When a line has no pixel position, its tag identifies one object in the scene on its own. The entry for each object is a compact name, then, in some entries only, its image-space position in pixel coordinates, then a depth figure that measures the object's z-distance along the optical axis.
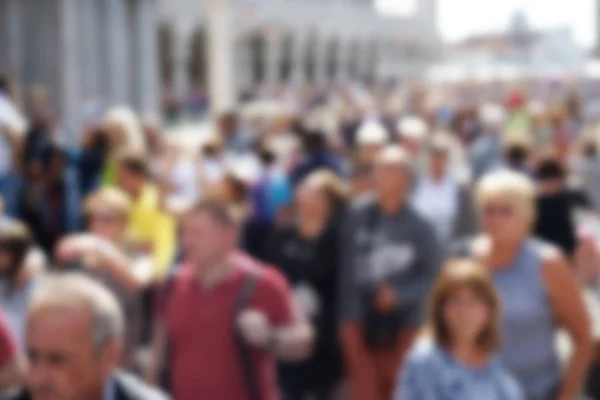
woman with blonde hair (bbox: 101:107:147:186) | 8.22
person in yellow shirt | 5.99
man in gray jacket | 5.29
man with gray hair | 2.87
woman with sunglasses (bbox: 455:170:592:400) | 4.24
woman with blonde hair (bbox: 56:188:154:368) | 4.87
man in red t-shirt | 4.13
